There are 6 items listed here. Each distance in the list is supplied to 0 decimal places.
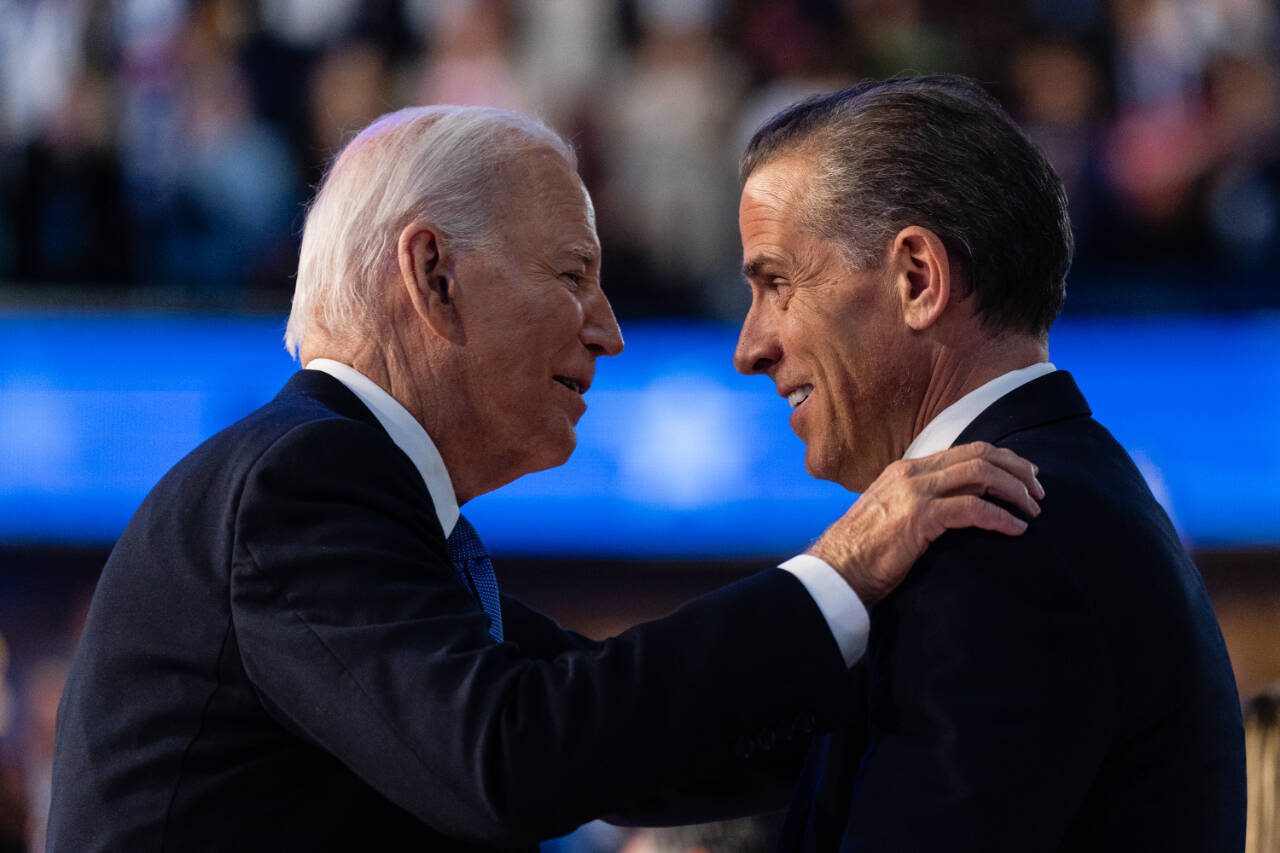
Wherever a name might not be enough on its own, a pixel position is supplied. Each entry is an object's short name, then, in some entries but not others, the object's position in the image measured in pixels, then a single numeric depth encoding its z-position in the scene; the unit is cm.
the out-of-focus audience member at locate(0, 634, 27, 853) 1280
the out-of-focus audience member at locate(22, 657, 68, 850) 1276
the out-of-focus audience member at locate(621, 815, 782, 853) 678
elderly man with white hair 369
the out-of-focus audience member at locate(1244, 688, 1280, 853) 602
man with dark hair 359
